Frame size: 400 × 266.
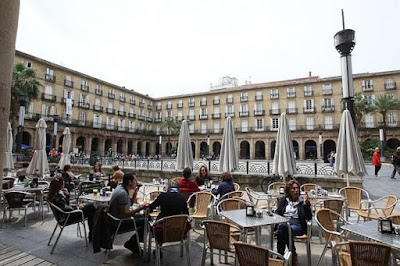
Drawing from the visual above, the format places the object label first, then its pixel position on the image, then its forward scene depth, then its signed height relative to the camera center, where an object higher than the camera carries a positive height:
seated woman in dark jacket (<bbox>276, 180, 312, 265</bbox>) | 3.42 -1.01
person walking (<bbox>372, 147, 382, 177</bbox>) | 12.74 -0.53
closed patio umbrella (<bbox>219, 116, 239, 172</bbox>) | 8.49 -0.02
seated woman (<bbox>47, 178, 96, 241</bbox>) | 4.20 -0.94
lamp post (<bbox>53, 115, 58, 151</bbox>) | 16.20 +2.20
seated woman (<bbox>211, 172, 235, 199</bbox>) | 5.45 -0.82
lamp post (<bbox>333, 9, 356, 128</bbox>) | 6.63 +2.77
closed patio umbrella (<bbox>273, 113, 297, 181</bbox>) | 7.00 -0.01
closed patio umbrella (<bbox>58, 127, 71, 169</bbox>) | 11.40 +0.12
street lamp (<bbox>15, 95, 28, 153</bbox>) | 12.98 +2.45
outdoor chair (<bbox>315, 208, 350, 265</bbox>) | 3.15 -1.02
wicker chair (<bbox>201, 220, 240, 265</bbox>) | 2.89 -1.08
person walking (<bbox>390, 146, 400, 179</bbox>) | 10.63 -0.31
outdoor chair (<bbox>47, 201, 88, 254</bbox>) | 4.02 -1.18
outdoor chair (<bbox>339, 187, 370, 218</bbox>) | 5.44 -1.10
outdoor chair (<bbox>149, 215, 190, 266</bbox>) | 3.23 -1.14
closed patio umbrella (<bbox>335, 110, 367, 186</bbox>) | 6.30 +0.02
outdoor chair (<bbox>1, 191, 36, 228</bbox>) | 5.12 -1.10
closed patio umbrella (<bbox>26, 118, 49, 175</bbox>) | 7.91 -0.13
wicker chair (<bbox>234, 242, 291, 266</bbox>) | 2.05 -0.97
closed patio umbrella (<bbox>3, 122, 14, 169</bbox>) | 8.41 -0.18
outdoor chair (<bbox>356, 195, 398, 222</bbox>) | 4.60 -1.25
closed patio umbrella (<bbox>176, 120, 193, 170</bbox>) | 9.14 +0.06
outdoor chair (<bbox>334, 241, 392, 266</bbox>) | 2.10 -0.96
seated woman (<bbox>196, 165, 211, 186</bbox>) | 7.18 -0.77
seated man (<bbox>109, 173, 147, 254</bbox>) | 3.68 -0.92
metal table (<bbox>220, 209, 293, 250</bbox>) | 3.16 -1.00
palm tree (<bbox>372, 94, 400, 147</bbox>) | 29.11 +6.24
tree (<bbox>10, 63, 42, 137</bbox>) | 19.39 +5.86
